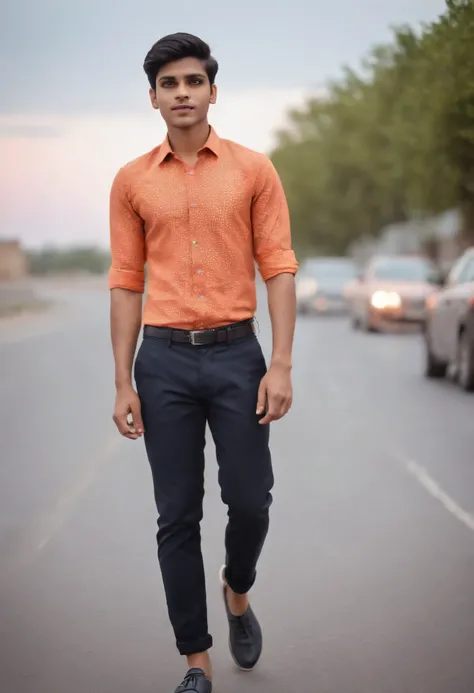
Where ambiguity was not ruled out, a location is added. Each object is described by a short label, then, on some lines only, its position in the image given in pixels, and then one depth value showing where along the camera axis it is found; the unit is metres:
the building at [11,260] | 66.69
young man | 3.93
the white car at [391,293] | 24.38
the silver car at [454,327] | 13.30
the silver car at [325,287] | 32.22
